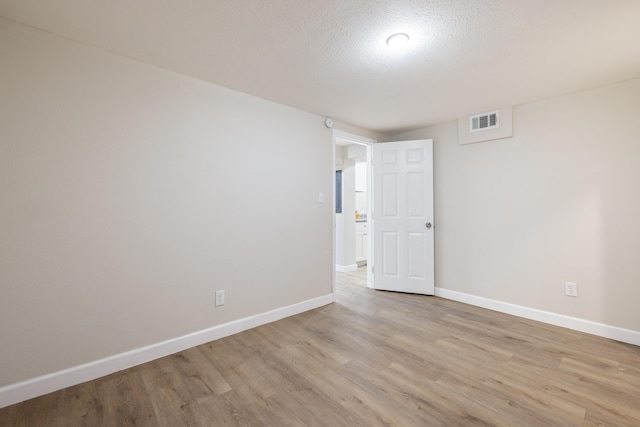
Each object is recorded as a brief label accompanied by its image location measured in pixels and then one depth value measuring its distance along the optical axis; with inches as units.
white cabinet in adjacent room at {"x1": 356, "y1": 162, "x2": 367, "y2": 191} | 236.5
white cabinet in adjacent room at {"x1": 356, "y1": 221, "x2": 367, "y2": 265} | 220.4
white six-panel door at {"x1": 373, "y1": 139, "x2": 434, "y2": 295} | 144.6
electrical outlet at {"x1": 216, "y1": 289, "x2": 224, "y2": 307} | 97.5
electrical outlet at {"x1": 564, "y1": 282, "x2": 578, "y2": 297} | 104.4
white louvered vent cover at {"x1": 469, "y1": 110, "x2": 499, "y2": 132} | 123.3
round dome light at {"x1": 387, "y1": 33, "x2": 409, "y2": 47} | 69.6
